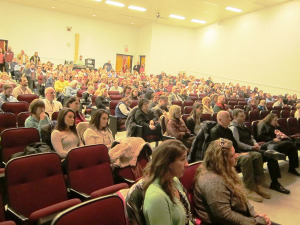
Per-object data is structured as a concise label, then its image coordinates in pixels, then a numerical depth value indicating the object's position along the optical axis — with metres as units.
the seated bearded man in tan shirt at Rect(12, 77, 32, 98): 6.21
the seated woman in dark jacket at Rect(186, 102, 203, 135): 4.70
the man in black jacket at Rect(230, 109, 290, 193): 3.63
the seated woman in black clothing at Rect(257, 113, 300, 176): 4.19
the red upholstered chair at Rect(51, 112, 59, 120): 3.98
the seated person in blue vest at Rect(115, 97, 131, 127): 5.45
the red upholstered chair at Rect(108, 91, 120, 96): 8.12
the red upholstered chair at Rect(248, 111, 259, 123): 6.03
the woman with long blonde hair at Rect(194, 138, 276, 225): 1.89
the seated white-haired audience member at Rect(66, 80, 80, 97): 7.64
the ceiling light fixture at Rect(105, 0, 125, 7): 13.24
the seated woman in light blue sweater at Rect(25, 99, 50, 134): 3.48
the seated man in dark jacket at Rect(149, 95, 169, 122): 5.06
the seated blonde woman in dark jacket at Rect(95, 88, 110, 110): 6.32
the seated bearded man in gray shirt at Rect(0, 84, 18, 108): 5.28
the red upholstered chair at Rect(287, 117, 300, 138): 5.29
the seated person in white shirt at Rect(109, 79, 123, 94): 9.20
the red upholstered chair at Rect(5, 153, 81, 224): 1.83
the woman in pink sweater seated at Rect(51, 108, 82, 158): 2.88
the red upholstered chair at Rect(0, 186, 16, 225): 1.71
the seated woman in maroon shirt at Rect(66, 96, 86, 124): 4.02
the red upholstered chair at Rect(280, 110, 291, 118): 6.85
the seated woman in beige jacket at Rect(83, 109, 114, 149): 3.14
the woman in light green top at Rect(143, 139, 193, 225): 1.33
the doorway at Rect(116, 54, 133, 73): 19.00
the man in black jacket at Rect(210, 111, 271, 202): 3.34
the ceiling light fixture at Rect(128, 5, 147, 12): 13.65
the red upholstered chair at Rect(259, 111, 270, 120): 6.21
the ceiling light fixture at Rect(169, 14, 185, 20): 15.25
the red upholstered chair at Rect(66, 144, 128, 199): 2.27
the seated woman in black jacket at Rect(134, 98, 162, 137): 4.55
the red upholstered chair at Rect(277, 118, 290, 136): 5.17
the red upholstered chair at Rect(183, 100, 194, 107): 7.40
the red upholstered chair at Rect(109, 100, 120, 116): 5.99
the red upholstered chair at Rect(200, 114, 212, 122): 5.05
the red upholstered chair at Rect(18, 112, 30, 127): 3.92
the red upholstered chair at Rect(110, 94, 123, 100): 7.20
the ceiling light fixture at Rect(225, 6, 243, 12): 13.20
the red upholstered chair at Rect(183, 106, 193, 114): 6.12
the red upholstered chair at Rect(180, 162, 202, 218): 2.03
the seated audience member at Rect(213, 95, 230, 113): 6.77
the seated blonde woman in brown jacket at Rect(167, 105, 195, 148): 4.24
